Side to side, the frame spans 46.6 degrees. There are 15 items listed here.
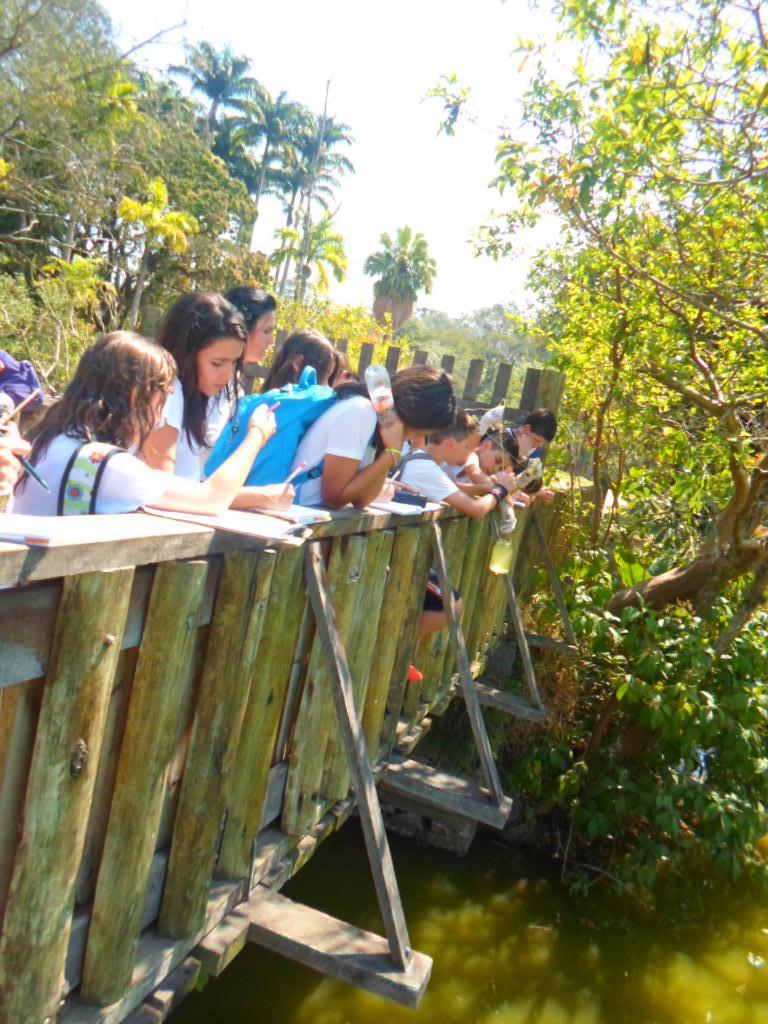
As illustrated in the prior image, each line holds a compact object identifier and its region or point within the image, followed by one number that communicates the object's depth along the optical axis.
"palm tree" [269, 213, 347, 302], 34.16
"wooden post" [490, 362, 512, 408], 7.21
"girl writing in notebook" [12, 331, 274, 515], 1.94
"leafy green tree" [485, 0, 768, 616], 5.00
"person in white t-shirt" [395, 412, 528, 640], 4.18
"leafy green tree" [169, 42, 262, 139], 42.94
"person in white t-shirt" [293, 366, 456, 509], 2.94
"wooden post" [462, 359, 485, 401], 7.41
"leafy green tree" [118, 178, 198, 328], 24.30
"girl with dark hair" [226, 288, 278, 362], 3.83
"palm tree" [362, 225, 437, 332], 47.00
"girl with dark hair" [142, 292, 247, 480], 3.06
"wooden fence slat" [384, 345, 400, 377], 7.86
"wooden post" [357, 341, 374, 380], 8.02
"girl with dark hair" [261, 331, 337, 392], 3.99
